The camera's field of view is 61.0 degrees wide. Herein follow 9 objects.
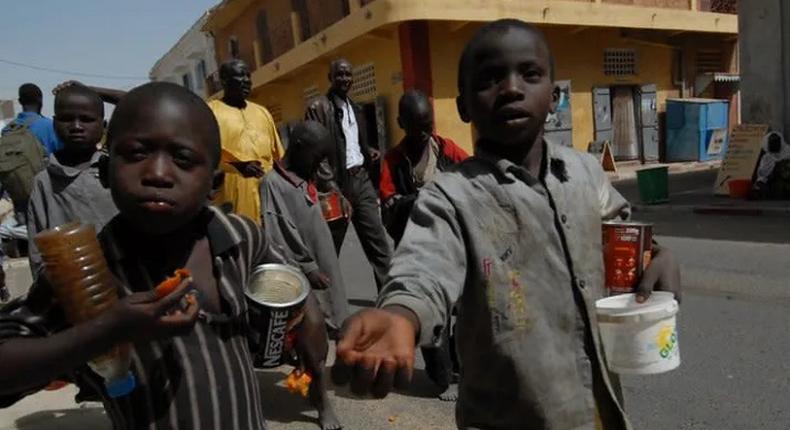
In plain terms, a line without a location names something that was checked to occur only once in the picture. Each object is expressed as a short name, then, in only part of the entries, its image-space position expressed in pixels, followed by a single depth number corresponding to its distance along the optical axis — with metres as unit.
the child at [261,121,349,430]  3.68
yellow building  14.27
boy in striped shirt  1.35
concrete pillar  10.01
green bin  10.34
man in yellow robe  4.11
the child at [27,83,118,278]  3.06
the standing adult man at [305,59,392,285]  4.69
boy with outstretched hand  1.50
